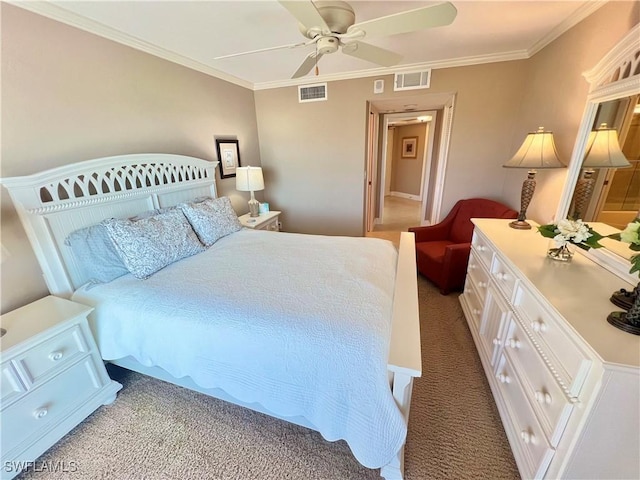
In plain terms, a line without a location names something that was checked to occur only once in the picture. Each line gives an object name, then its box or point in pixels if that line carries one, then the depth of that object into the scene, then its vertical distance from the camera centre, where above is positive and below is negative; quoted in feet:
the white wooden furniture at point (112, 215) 3.73 -1.17
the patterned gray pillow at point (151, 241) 5.54 -1.80
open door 12.20 -0.56
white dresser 2.82 -2.80
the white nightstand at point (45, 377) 4.09 -3.63
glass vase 4.86 -1.93
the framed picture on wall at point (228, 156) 10.33 +0.07
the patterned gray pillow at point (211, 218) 7.45 -1.75
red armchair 8.49 -3.25
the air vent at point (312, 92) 11.23 +2.66
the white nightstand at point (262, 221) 10.02 -2.46
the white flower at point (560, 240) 4.53 -1.55
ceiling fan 3.91 +2.12
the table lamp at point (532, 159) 6.18 -0.22
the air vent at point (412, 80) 9.85 +2.70
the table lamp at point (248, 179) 10.24 -0.82
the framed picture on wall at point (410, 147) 24.02 +0.54
